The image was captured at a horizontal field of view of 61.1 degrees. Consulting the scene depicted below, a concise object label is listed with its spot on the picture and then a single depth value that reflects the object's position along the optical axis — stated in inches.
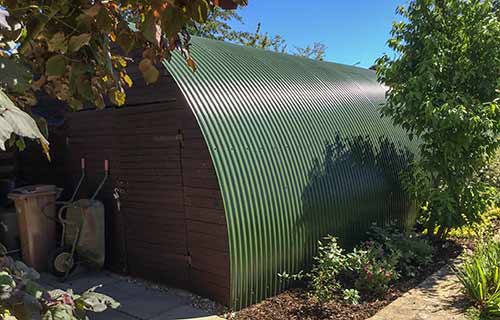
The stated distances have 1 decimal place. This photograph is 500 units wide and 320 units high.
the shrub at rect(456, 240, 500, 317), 166.9
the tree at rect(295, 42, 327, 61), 935.0
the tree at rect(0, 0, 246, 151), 65.6
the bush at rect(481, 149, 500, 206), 263.5
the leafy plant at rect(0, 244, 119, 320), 52.0
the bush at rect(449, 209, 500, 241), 259.6
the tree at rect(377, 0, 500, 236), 229.6
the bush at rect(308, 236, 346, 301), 187.2
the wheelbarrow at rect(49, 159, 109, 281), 219.6
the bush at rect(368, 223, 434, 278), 222.7
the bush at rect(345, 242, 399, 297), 195.5
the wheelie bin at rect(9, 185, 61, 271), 227.9
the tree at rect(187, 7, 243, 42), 757.3
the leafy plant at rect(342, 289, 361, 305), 184.2
